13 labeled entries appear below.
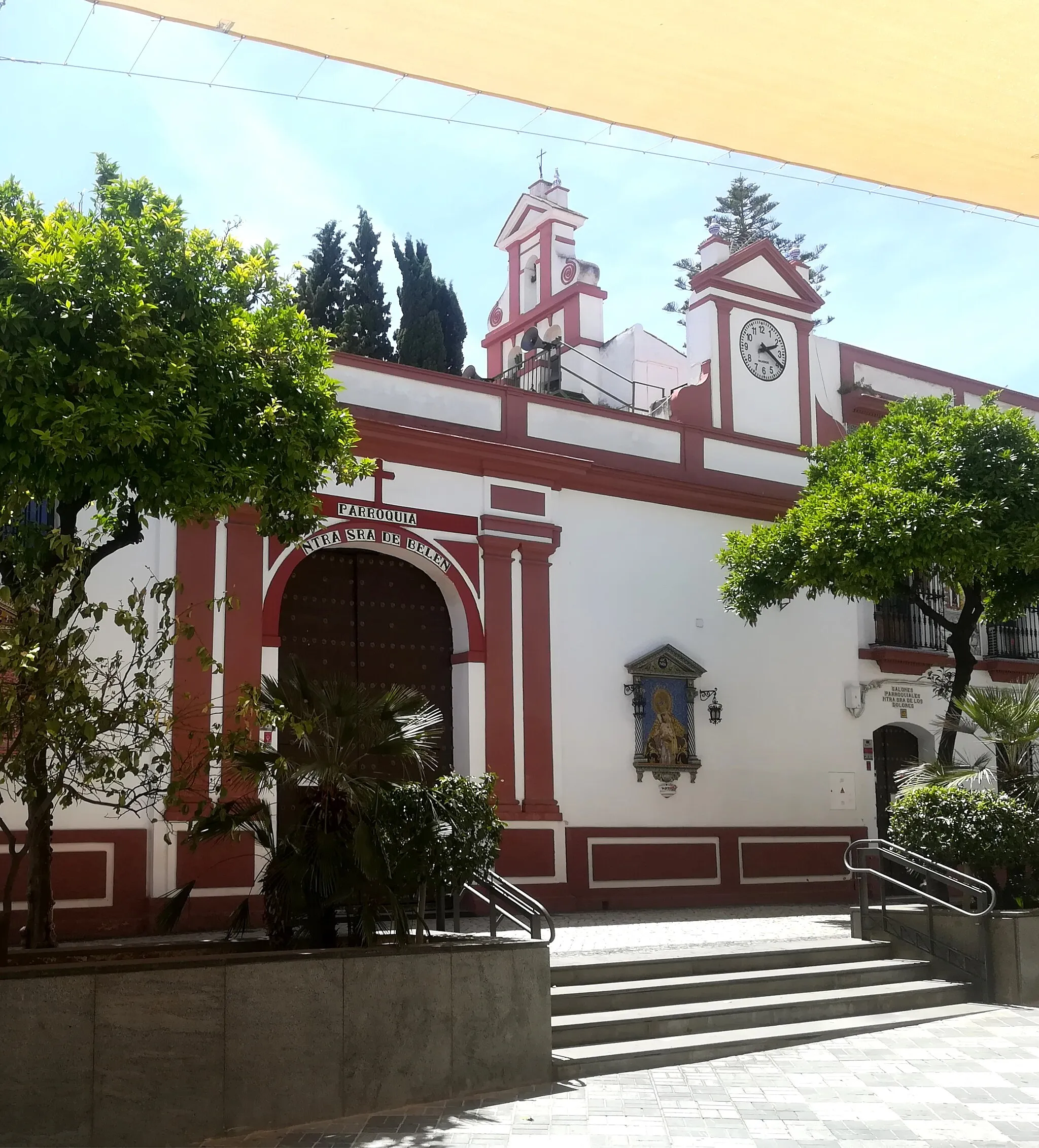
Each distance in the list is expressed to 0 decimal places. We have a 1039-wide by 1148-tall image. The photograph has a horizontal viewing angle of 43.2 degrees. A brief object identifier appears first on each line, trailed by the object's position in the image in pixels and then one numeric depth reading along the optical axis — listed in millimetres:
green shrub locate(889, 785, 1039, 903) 11156
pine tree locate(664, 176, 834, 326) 38906
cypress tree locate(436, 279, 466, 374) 23906
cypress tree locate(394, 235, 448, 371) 22766
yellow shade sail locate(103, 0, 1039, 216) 6129
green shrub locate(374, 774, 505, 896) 8062
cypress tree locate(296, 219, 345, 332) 23656
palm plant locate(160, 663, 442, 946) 8000
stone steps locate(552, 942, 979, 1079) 8773
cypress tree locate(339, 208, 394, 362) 22562
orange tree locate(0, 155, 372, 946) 7625
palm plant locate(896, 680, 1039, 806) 12000
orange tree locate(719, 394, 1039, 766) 12883
